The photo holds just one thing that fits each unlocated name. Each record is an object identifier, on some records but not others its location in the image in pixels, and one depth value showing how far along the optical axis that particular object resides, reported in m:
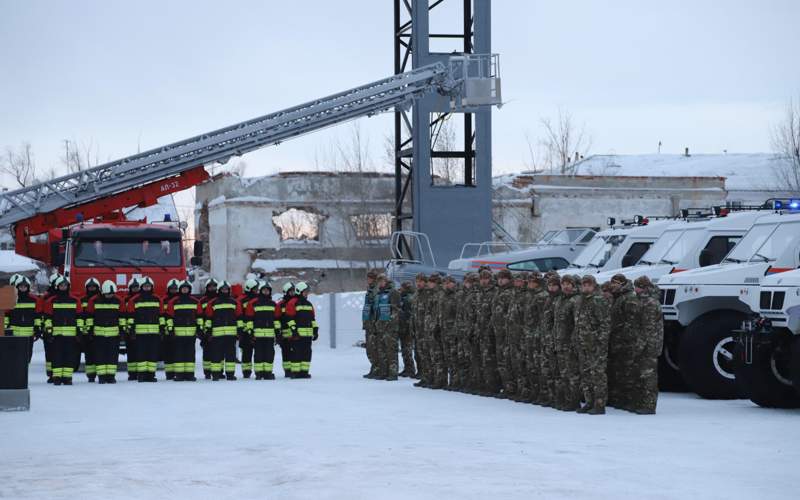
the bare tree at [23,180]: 65.55
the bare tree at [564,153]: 66.56
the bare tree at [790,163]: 50.21
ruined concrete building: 51.47
